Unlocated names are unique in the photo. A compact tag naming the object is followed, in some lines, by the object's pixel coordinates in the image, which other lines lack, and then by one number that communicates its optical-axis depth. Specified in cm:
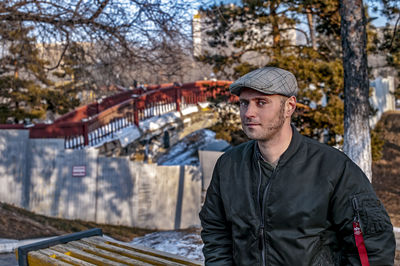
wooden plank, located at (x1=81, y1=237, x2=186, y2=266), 378
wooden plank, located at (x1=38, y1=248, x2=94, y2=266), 384
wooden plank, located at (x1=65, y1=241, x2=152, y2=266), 377
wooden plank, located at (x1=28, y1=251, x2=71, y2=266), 396
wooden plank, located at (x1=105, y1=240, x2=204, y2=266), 374
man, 210
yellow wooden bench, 383
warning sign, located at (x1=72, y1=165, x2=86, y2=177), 1254
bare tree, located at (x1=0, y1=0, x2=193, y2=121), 966
